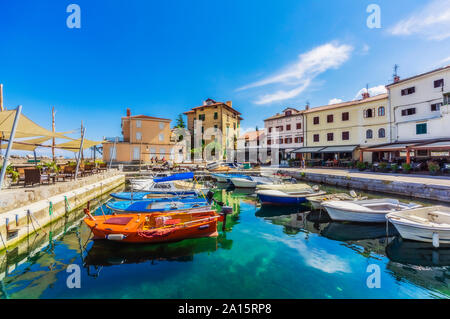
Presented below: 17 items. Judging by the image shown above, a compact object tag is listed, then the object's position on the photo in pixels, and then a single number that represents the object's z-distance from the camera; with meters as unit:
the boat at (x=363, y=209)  9.08
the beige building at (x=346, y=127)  25.95
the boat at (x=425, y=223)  6.76
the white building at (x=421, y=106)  19.80
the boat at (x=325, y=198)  10.87
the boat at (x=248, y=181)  19.41
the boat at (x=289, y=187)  13.43
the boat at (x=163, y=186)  11.59
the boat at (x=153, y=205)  9.19
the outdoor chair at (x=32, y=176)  9.92
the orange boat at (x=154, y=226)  6.77
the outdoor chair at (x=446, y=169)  16.50
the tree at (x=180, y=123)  45.00
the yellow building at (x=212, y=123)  40.81
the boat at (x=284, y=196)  12.60
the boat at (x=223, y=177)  21.04
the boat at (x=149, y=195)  11.38
